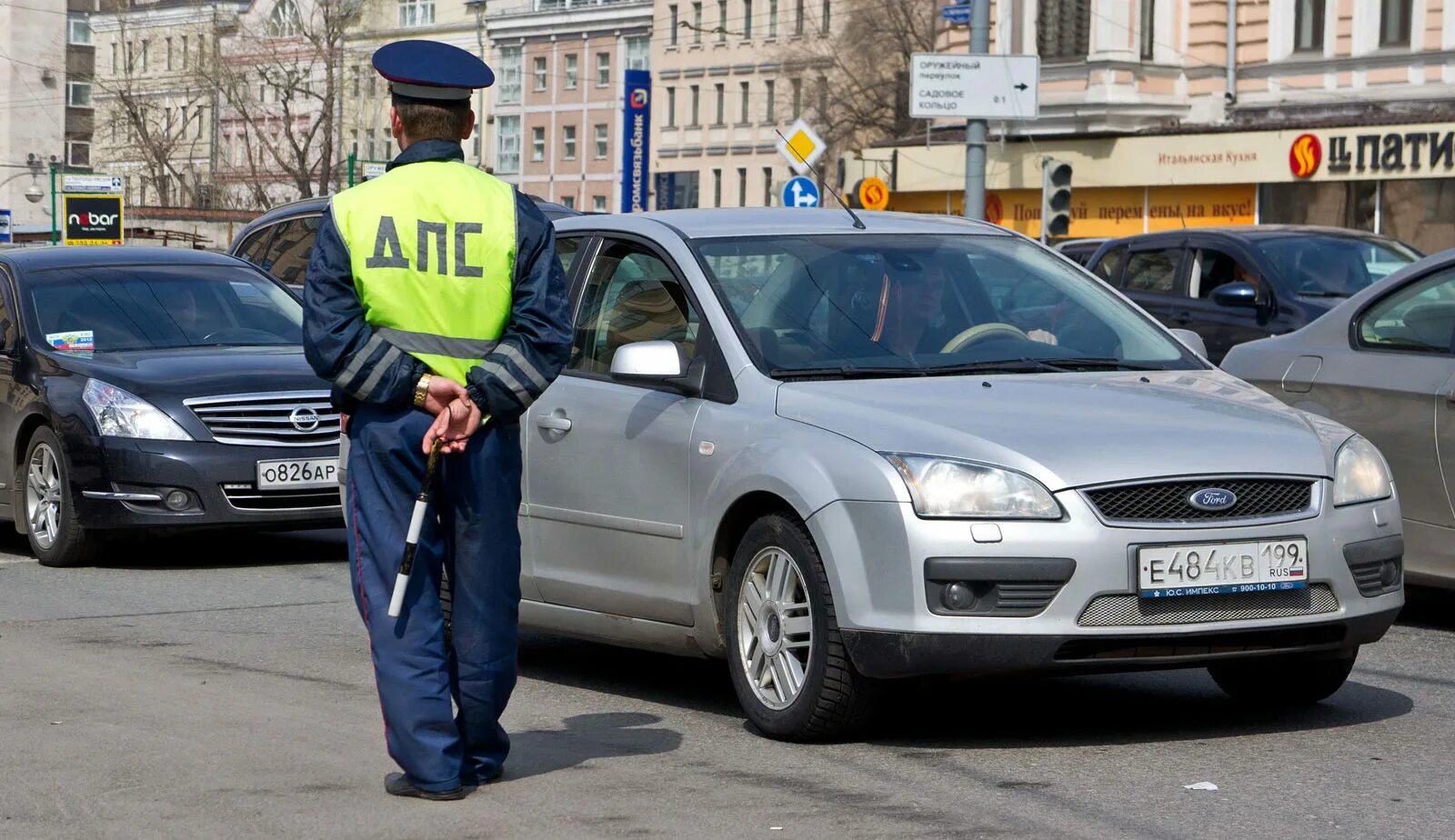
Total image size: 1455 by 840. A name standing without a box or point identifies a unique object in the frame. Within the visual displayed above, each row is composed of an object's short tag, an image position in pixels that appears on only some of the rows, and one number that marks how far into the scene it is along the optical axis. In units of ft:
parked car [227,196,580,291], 59.93
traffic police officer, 18.20
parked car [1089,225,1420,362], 56.34
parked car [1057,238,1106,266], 85.15
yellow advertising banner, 152.87
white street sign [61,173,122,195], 132.16
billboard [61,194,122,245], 129.39
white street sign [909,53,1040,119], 87.56
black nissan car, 38.06
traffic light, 85.35
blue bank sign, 189.78
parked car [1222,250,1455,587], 28.73
